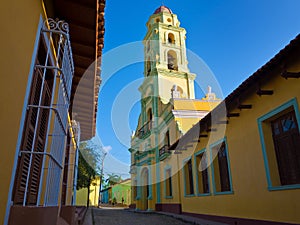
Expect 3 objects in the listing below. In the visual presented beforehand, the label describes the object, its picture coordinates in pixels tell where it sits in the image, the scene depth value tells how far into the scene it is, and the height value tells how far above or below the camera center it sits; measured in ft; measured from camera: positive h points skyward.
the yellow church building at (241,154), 18.01 +4.16
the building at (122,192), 124.77 +2.57
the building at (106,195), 162.71 +1.38
